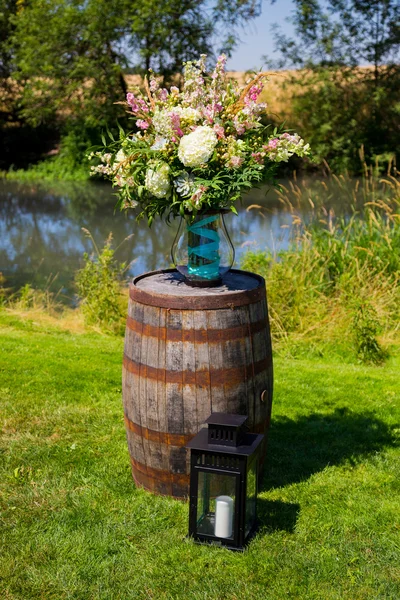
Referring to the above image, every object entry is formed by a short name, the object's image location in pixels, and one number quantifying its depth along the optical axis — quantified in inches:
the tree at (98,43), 1011.3
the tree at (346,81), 1029.2
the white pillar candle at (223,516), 142.7
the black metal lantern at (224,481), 140.0
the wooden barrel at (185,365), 151.9
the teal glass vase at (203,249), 161.6
